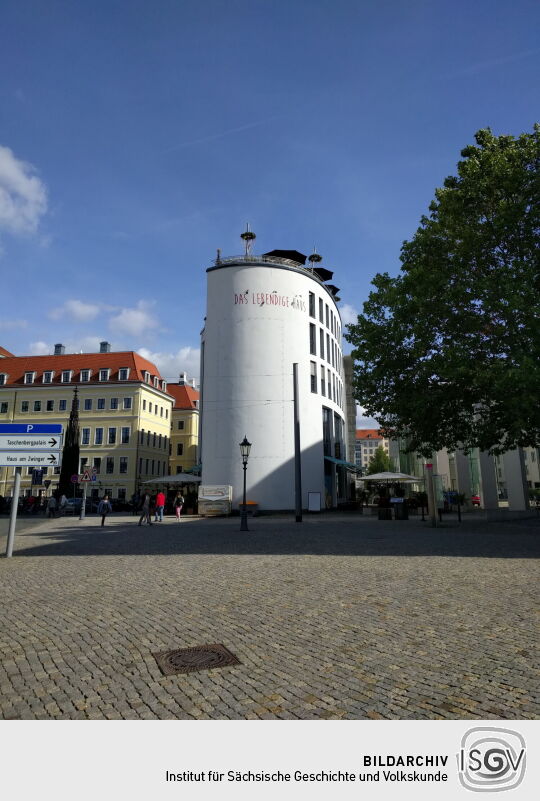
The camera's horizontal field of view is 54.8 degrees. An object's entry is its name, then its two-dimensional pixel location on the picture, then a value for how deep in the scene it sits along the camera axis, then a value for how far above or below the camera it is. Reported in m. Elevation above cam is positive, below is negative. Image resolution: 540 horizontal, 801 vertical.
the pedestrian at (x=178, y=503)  31.80 +0.21
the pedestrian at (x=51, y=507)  34.46 +0.03
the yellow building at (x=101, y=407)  64.25 +12.66
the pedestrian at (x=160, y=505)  29.70 +0.09
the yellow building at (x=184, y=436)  79.31 +10.64
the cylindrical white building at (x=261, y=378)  38.62 +9.70
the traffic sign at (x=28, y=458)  14.49 +1.36
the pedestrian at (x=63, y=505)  35.49 +0.17
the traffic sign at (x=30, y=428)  14.66 +2.19
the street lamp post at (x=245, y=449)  23.69 +2.57
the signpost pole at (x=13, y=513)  13.78 -0.16
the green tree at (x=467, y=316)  16.77 +6.60
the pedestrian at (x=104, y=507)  27.79 +0.00
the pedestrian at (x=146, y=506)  25.73 +0.01
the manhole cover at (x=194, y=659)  4.85 -1.46
